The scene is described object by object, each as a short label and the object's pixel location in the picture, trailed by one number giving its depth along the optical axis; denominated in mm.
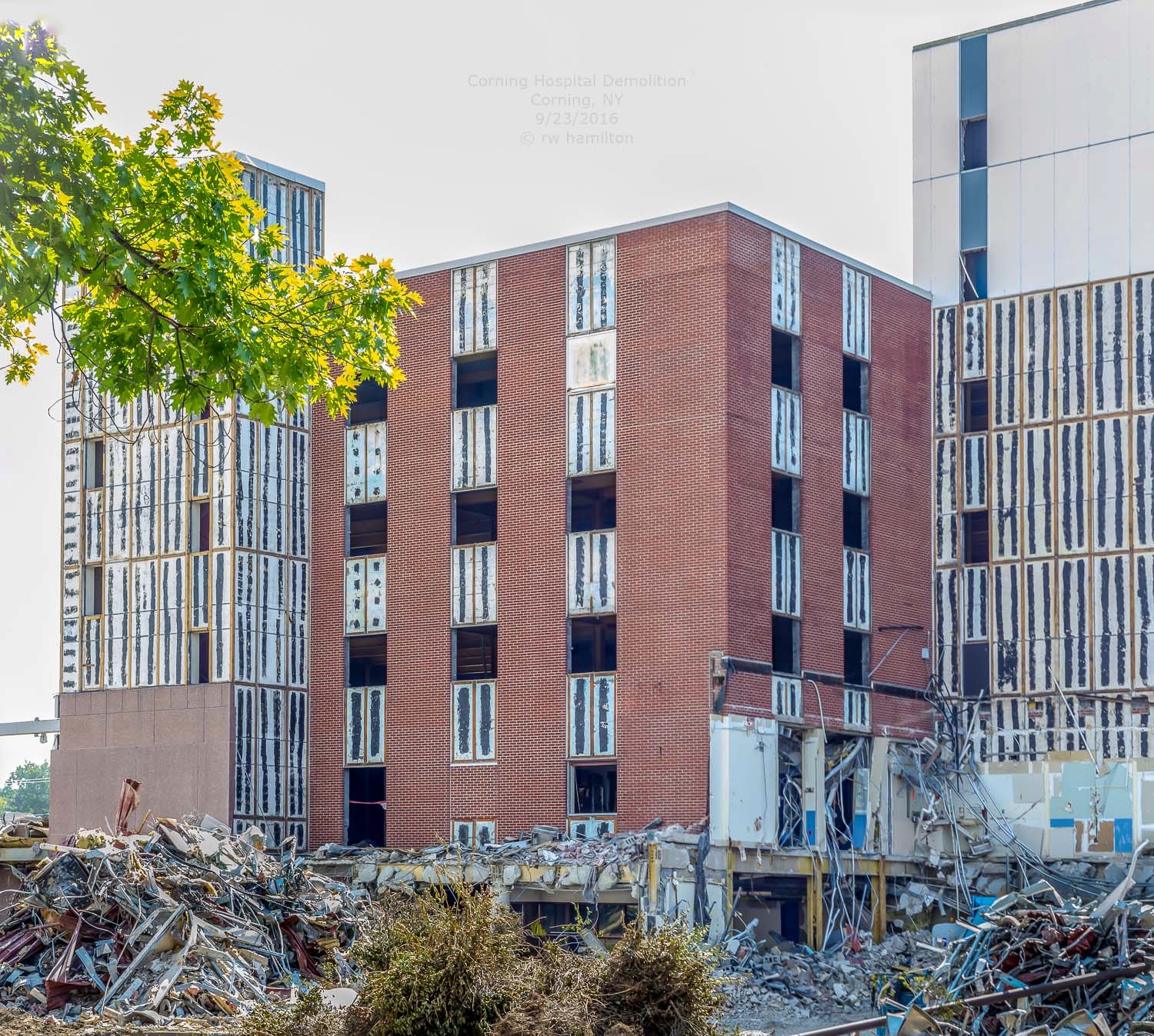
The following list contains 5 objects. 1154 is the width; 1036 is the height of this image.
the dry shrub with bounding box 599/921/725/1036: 14289
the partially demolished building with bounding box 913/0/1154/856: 41375
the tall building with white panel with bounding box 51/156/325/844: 41500
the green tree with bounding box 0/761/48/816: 133875
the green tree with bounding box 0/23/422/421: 13836
